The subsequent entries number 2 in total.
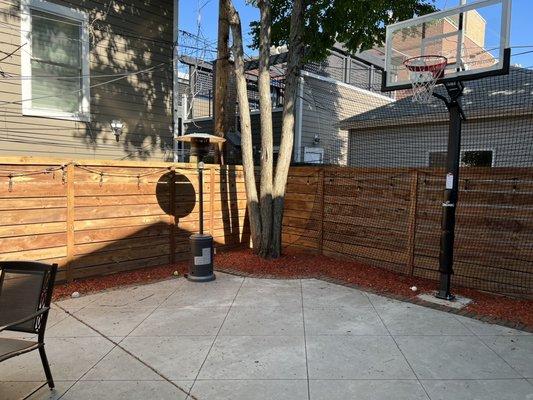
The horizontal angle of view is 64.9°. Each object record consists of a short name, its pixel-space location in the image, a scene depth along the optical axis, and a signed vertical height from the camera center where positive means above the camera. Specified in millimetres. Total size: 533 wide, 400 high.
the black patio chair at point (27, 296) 3148 -1052
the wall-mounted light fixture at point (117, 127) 8477 +722
